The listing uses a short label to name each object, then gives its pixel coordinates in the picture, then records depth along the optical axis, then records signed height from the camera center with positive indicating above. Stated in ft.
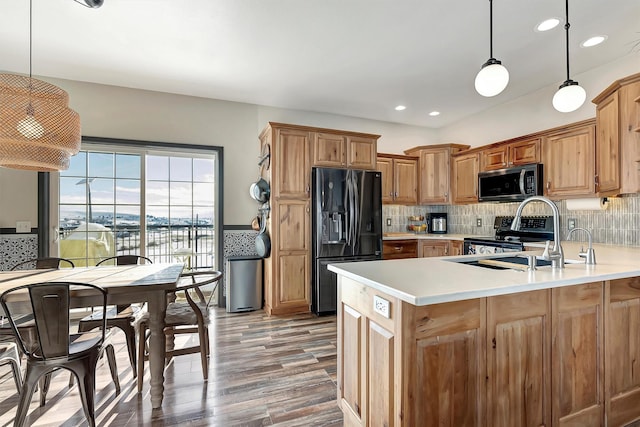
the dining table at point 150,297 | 6.37 -1.76
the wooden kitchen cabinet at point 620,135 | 7.80 +2.22
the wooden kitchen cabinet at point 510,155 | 12.01 +2.62
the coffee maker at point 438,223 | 16.96 -0.45
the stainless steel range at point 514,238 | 11.80 -0.96
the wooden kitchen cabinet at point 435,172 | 15.83 +2.33
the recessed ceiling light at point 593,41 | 8.94 +5.33
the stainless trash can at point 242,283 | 12.69 -2.92
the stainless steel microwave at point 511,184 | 11.74 +1.33
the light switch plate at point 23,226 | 11.18 -0.39
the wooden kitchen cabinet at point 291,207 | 12.23 +0.36
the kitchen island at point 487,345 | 4.08 -2.04
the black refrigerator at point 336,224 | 12.44 -0.37
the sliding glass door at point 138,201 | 11.99 +0.68
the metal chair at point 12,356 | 6.01 -2.97
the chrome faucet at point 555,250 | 5.42 -0.67
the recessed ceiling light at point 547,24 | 7.94 +5.23
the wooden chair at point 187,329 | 6.99 -2.71
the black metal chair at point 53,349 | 5.18 -2.43
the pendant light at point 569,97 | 6.68 +2.68
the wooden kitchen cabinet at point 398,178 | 15.84 +2.01
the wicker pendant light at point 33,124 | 6.07 +1.95
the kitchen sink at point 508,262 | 5.89 -1.02
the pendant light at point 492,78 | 5.80 +2.70
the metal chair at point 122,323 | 7.03 -2.61
